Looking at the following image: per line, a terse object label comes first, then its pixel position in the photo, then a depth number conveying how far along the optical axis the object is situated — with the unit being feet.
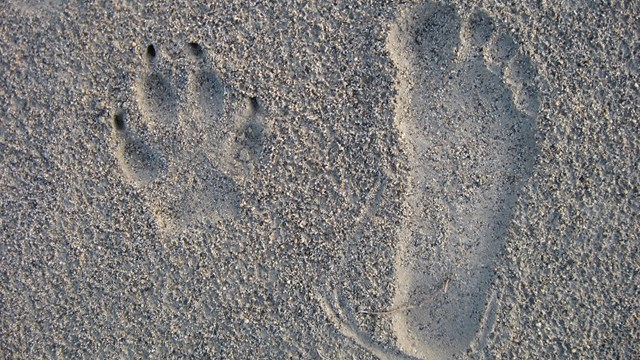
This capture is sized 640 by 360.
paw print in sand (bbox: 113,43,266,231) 2.69
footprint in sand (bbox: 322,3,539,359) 2.67
